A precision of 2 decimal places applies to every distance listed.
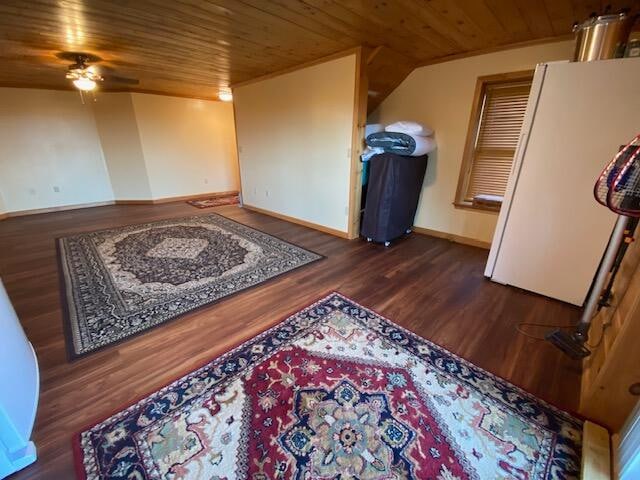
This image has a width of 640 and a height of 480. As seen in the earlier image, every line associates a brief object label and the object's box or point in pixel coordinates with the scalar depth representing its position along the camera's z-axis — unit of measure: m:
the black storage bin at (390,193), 3.14
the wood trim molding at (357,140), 2.96
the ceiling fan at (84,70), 2.87
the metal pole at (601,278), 1.58
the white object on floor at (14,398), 1.03
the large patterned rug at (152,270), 1.99
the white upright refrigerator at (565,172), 1.80
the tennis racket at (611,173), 1.28
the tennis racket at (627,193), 1.24
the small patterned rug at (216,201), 5.56
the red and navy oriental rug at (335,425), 1.09
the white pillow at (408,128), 3.09
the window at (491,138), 2.98
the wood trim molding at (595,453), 1.03
